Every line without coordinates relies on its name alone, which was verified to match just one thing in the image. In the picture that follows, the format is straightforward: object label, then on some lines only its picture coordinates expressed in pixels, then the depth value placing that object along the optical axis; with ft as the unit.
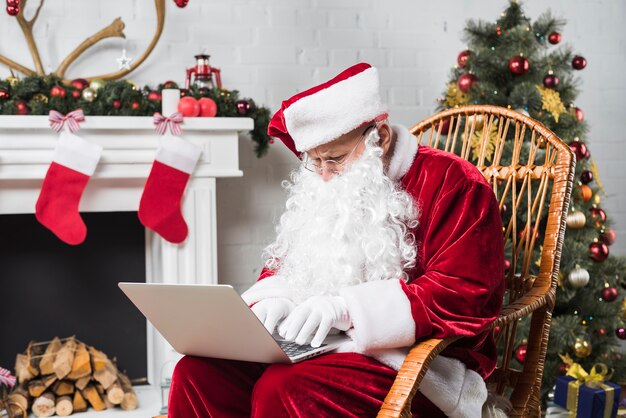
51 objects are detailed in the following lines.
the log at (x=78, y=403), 9.10
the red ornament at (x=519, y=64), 9.09
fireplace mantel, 8.55
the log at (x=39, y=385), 8.98
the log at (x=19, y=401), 8.53
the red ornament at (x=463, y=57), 9.50
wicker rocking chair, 5.30
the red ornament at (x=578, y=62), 9.66
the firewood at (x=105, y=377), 9.21
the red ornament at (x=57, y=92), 8.54
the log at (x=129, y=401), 9.20
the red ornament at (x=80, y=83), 8.77
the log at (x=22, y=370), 9.02
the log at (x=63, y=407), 8.95
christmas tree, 8.96
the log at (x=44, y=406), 8.94
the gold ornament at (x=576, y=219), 8.97
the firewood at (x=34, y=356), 9.07
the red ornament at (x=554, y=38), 9.46
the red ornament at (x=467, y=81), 9.33
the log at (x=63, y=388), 9.09
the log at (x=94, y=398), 9.15
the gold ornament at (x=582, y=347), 8.84
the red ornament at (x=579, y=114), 9.34
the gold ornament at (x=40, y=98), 8.56
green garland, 8.52
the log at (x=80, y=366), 9.11
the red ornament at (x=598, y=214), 9.29
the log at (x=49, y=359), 9.08
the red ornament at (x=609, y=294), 9.20
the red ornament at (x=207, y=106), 8.96
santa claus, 4.61
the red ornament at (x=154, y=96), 8.91
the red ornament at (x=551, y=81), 9.20
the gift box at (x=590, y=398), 8.13
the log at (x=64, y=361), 9.04
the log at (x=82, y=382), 9.12
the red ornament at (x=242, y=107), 9.20
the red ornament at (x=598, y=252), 9.10
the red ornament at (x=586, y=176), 9.21
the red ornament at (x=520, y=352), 8.70
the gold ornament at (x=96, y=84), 8.77
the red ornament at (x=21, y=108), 8.45
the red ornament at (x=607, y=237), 9.43
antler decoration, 9.18
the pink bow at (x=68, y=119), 8.45
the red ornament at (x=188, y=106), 8.83
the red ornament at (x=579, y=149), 9.05
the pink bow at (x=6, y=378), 7.59
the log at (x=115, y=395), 9.15
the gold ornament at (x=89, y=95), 8.68
